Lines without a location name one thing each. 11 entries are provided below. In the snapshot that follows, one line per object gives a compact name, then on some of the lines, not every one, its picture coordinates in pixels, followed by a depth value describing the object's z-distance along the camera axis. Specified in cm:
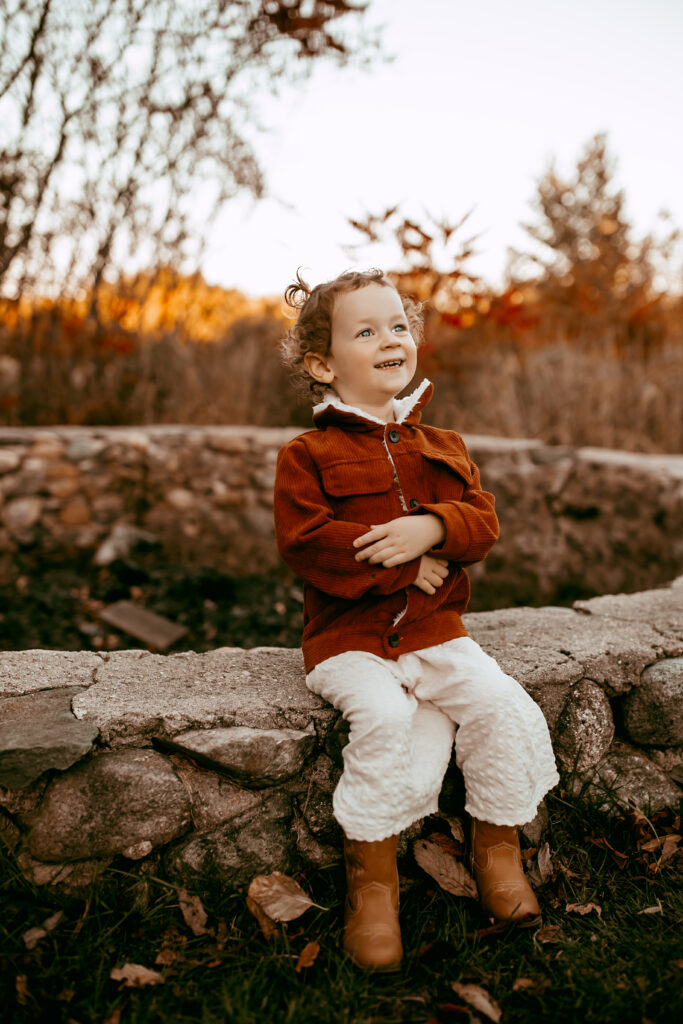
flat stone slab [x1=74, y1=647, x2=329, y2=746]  165
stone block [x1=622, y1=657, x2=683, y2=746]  201
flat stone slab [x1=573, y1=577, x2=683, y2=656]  220
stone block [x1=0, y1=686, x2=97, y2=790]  155
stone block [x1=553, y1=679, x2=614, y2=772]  196
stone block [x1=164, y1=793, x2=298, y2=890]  166
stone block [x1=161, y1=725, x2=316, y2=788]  163
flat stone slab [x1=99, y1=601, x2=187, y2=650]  293
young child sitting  158
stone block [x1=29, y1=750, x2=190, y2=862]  159
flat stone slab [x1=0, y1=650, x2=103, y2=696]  179
